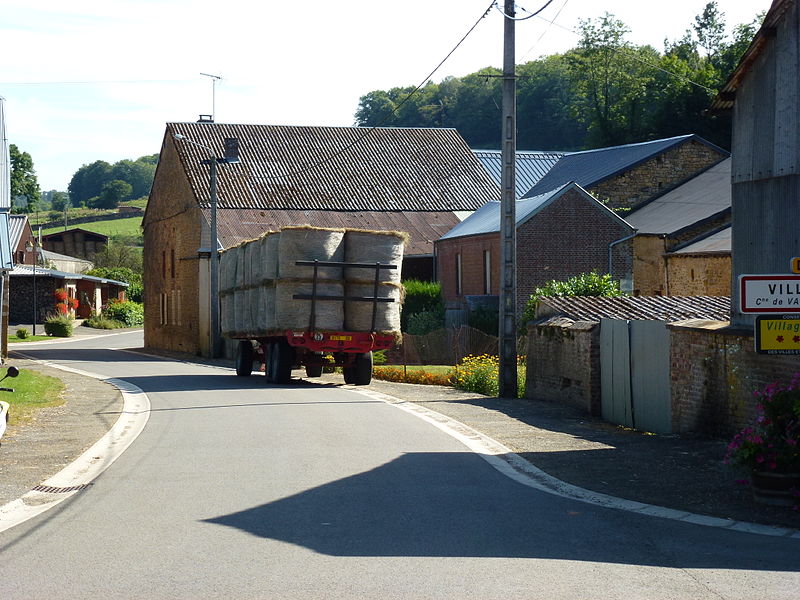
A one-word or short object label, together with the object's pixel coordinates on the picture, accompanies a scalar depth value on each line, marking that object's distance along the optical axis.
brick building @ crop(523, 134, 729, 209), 49.59
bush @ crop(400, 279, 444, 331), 43.56
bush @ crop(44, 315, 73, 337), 64.56
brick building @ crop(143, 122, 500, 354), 47.84
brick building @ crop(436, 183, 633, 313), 40.12
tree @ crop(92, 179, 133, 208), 194.38
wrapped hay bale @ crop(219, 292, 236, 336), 29.69
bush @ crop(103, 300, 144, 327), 83.94
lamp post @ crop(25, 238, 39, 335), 76.19
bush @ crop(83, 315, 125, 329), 78.75
